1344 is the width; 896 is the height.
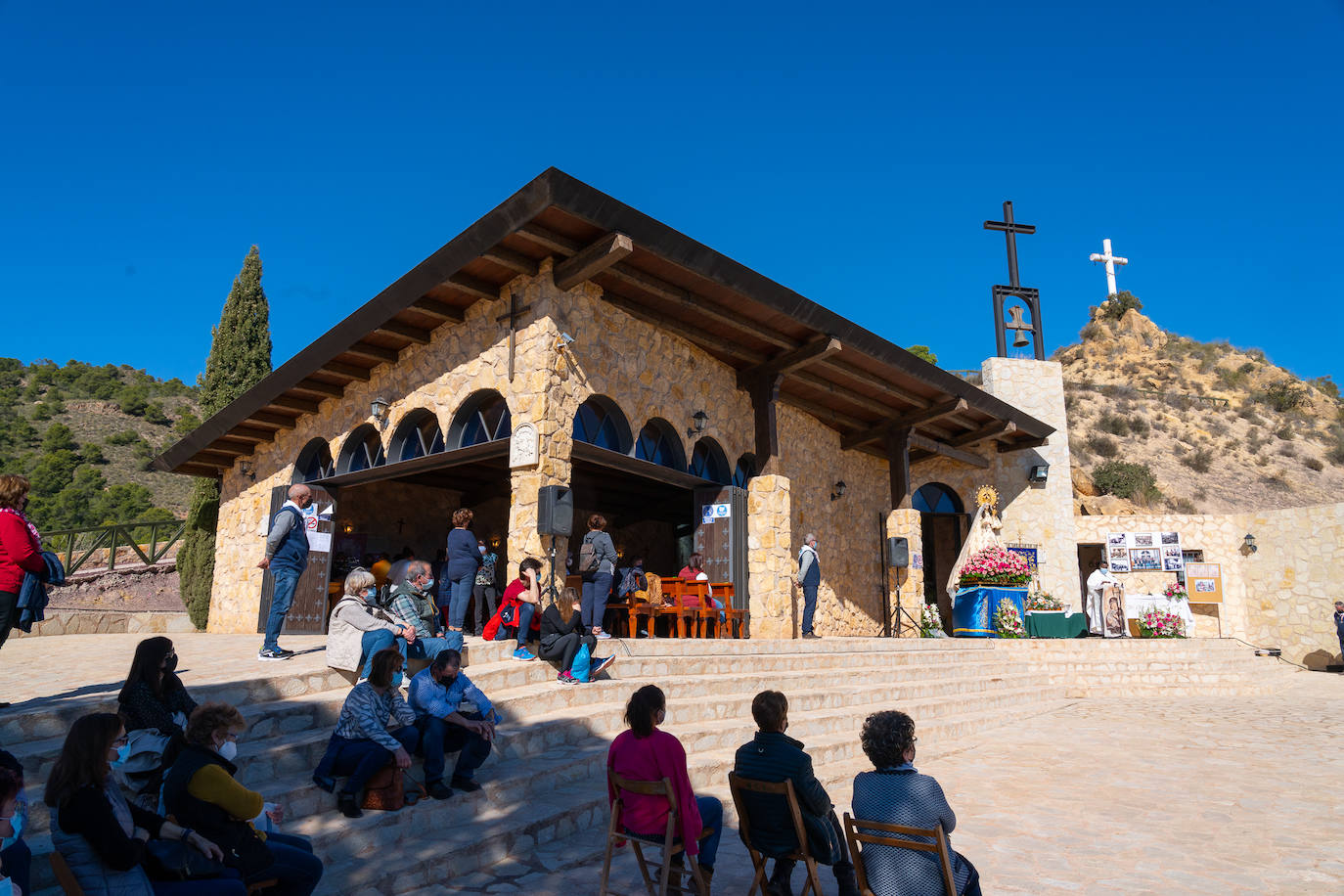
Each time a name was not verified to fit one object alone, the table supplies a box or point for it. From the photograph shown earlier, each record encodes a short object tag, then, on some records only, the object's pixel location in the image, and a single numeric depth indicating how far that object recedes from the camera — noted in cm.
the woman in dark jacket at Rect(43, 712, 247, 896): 263
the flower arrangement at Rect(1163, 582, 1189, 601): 1537
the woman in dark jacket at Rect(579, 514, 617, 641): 772
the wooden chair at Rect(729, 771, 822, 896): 332
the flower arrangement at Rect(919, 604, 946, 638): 1395
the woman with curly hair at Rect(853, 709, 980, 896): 295
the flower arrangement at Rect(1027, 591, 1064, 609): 1425
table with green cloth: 1382
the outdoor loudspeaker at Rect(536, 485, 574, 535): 811
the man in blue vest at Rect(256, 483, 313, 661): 646
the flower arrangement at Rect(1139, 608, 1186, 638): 1445
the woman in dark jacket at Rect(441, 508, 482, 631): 771
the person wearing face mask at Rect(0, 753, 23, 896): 245
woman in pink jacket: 354
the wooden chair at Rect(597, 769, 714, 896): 342
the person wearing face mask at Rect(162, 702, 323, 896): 305
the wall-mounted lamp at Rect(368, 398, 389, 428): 1073
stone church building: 858
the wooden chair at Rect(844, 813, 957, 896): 285
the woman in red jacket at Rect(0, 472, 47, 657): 466
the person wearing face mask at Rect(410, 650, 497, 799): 449
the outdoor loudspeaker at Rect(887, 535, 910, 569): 1434
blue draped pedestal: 1374
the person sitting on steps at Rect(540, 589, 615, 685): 647
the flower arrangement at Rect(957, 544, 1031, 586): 1399
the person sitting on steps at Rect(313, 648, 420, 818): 412
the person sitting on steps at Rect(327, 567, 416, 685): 529
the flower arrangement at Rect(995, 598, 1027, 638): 1362
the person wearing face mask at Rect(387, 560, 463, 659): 573
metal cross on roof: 1825
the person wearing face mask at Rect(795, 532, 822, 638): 1155
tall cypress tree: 1532
